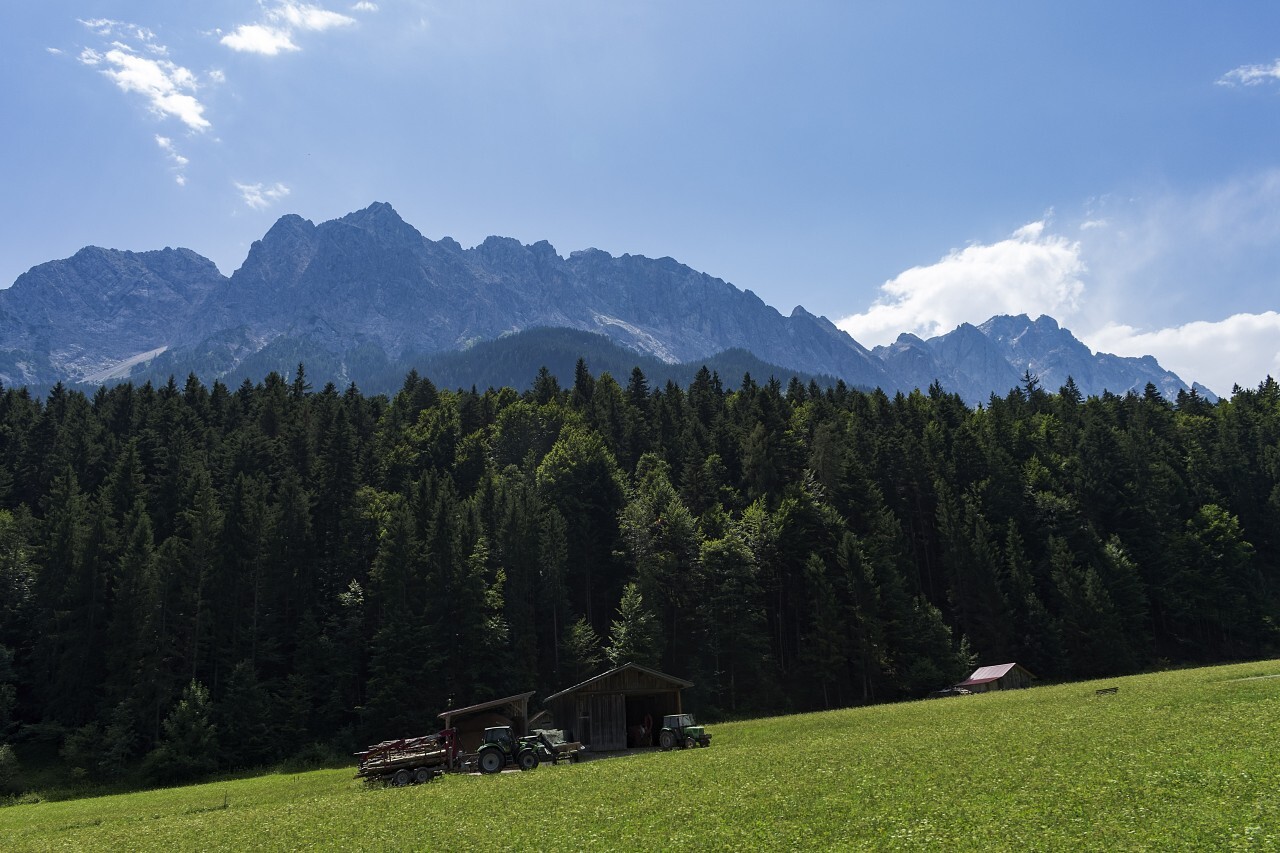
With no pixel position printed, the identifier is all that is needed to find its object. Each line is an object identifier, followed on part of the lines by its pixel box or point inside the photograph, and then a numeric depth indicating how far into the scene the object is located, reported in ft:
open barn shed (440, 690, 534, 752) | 147.38
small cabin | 223.71
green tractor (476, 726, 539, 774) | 128.98
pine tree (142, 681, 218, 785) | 184.34
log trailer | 124.98
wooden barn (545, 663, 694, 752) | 157.89
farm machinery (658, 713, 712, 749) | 148.87
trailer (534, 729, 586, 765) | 136.77
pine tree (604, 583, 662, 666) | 230.27
